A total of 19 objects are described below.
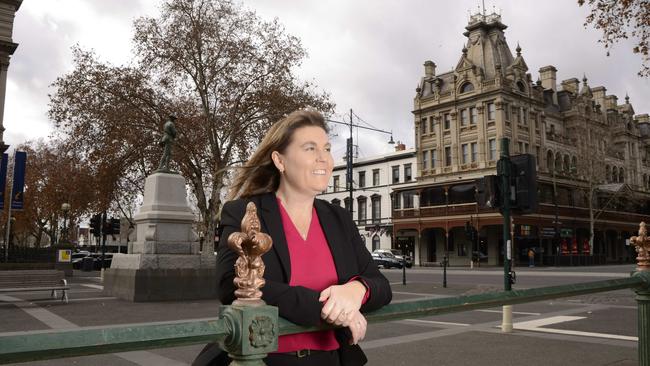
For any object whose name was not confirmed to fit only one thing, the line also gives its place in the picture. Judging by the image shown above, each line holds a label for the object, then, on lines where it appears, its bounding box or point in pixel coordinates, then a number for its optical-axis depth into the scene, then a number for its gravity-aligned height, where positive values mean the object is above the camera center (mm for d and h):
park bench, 16792 -1424
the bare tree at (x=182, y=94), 25562 +7272
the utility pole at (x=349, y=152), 29783 +5309
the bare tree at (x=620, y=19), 12031 +5294
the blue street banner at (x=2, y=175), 31281 +3722
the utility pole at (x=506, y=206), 9570 +623
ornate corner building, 44688 +7804
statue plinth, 14492 -581
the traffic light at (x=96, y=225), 31703 +737
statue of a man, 16122 +3093
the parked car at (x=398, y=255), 45031 -1601
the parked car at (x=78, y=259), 44225 -1976
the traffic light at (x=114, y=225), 31875 +729
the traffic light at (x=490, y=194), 9906 +874
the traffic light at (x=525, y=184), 9641 +1058
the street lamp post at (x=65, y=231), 28897 +311
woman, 1935 -53
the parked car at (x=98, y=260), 42344 -1962
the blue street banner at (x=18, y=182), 28766 +3177
